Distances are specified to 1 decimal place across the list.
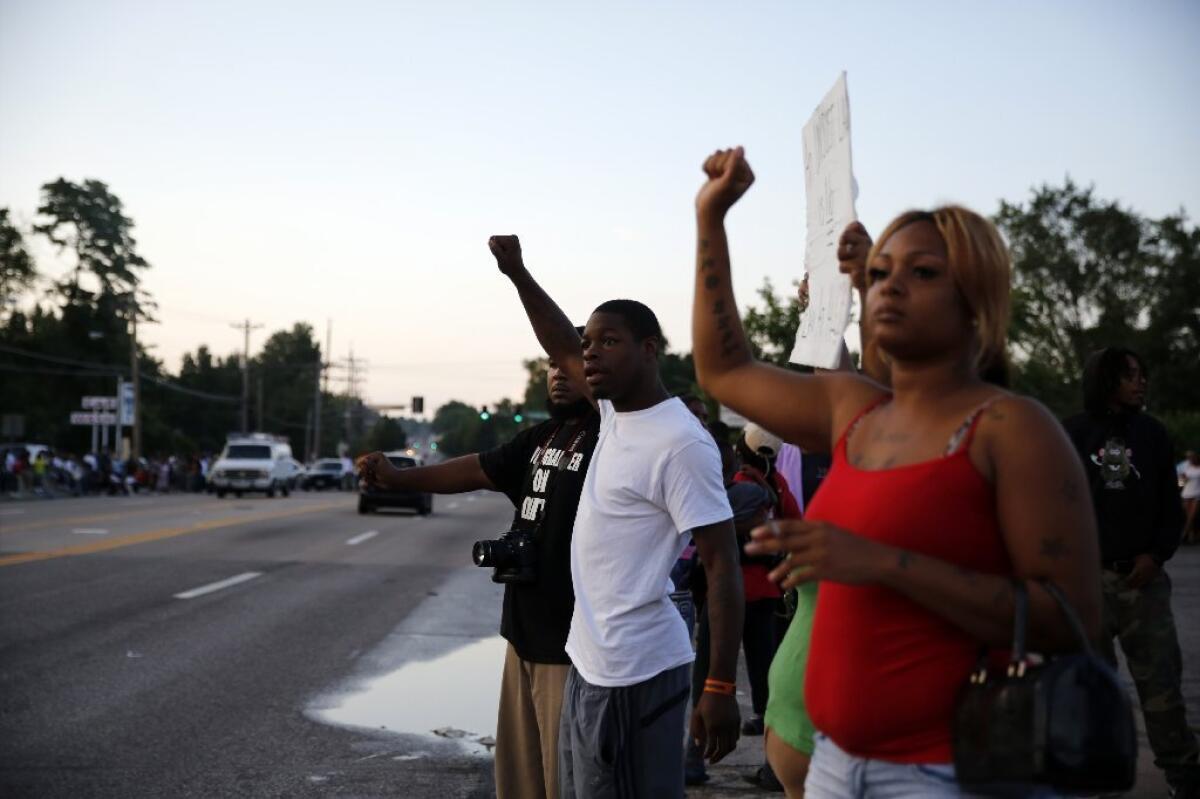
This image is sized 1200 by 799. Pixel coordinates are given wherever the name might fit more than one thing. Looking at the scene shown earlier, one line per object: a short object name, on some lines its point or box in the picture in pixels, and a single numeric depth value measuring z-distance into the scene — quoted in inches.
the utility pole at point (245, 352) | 3651.6
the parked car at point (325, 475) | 3031.5
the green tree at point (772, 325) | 1509.6
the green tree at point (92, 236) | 3326.8
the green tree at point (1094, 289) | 2239.2
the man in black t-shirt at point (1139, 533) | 242.7
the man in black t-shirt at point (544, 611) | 170.1
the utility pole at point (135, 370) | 2632.9
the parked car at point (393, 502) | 1376.7
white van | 1991.9
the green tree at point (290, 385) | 5556.1
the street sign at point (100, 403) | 2802.7
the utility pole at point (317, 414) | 4475.9
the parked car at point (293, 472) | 2328.6
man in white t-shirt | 142.3
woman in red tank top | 84.4
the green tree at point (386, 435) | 6290.4
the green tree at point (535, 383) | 6476.4
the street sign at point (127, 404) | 2805.1
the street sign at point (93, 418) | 2760.8
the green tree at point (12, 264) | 2903.5
